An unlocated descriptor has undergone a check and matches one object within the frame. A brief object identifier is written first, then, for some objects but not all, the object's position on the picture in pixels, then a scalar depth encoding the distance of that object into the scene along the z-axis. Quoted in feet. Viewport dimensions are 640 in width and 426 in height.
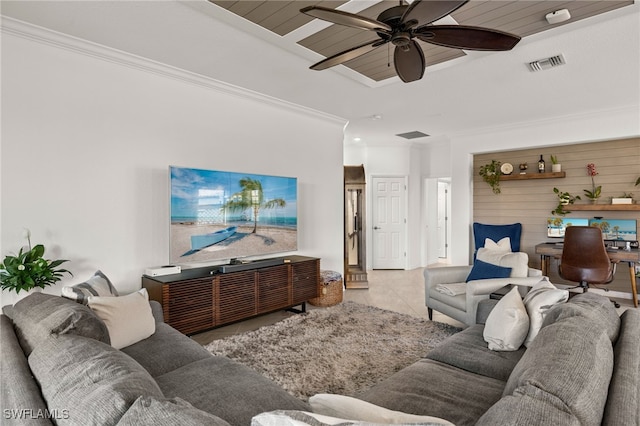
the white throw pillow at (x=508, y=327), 6.64
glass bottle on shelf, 18.02
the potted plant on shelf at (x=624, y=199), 15.47
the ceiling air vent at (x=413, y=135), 20.62
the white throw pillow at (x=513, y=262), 10.75
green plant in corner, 7.73
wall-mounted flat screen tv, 11.05
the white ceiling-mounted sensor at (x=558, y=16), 7.89
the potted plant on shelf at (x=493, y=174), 19.51
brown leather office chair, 13.61
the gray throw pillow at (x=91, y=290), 6.72
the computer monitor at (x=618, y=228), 15.72
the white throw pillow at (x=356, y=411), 2.83
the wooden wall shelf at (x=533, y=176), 17.28
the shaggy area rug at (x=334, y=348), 8.25
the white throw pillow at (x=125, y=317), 6.64
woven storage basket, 14.49
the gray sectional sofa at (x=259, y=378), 2.80
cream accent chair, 9.80
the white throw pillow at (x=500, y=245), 14.80
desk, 13.93
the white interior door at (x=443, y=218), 28.04
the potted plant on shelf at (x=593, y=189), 16.35
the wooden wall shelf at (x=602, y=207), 15.36
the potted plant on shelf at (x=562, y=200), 17.21
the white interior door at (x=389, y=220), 24.00
